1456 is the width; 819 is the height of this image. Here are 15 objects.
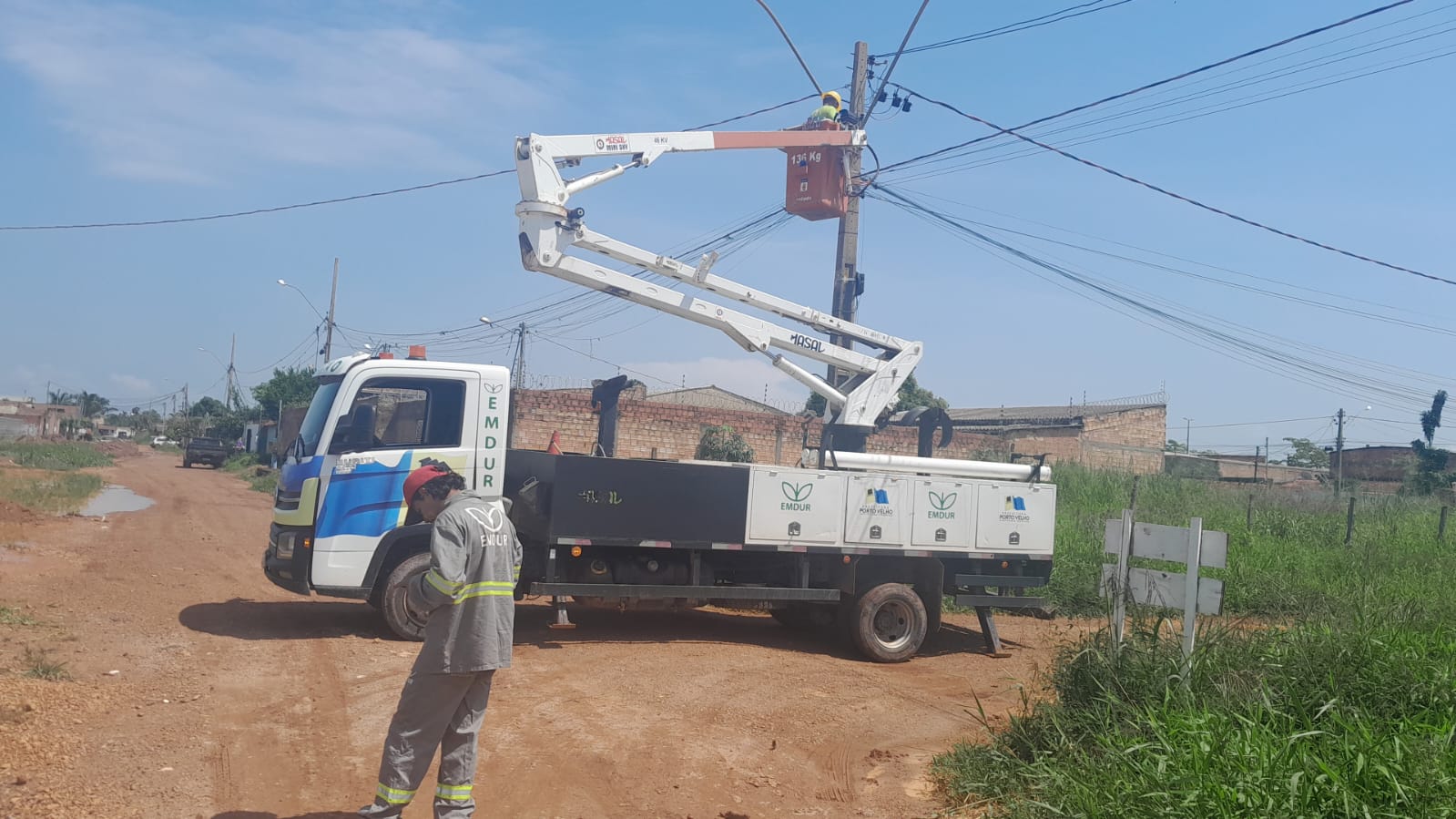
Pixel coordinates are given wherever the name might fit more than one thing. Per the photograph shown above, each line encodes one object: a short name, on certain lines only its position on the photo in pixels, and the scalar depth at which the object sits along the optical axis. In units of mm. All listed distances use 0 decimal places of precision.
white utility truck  9305
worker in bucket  16391
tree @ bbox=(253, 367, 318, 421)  44688
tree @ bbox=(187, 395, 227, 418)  89900
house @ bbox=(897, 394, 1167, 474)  29984
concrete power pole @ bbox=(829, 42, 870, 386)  16984
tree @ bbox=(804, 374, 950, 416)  35450
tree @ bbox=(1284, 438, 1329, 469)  44812
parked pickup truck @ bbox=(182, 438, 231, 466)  50375
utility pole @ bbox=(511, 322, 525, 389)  33125
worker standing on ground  4805
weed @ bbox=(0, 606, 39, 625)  9273
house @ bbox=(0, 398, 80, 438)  78188
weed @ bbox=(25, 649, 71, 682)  7266
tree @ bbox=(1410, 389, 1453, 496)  29750
